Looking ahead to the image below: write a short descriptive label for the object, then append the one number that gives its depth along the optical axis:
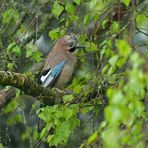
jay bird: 14.68
